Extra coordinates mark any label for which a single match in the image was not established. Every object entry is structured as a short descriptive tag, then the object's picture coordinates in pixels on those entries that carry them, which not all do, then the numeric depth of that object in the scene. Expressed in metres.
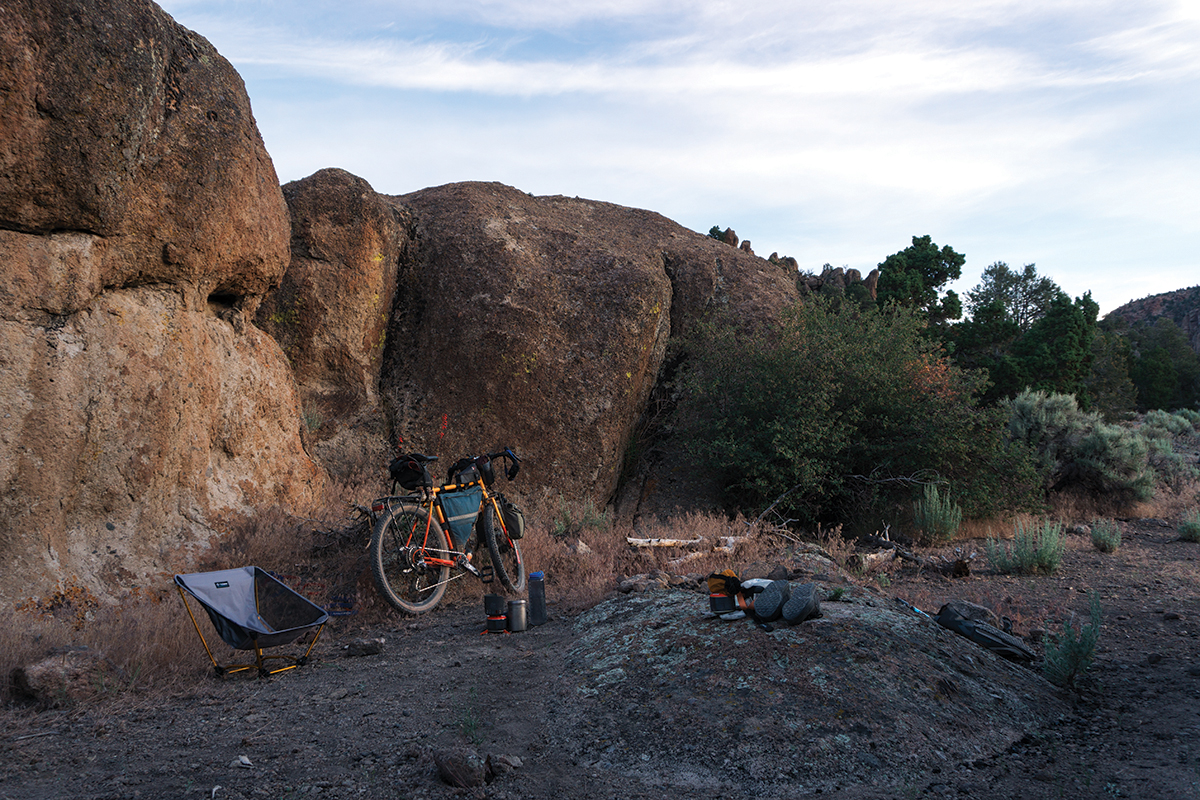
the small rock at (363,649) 5.57
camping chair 4.95
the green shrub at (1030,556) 8.04
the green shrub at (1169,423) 22.53
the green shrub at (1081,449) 13.04
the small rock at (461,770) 3.28
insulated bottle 6.41
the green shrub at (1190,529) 10.20
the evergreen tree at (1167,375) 36.78
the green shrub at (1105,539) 9.25
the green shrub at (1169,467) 15.08
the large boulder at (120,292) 6.14
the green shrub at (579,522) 9.27
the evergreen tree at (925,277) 22.67
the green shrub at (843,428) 10.93
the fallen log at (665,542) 8.01
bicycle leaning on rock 6.73
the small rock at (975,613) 5.41
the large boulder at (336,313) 10.73
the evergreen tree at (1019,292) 32.41
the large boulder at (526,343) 11.57
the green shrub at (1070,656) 4.55
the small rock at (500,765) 3.43
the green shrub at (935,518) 10.18
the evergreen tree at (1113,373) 30.62
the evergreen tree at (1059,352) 20.33
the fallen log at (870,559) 8.00
